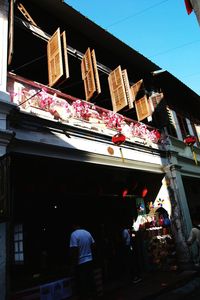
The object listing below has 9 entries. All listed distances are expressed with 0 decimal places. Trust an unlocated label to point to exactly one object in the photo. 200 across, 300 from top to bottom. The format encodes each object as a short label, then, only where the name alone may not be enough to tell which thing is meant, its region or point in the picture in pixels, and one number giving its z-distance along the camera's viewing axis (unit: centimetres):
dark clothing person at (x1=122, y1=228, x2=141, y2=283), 795
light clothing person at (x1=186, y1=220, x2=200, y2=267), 772
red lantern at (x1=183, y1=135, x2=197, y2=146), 1058
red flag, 537
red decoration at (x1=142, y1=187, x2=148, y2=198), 1016
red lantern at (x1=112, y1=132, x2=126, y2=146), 784
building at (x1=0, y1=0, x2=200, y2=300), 618
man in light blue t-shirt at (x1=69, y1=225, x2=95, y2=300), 594
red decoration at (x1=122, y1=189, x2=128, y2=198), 948
